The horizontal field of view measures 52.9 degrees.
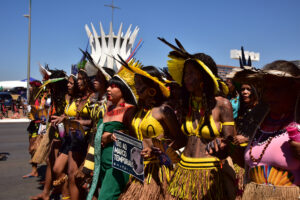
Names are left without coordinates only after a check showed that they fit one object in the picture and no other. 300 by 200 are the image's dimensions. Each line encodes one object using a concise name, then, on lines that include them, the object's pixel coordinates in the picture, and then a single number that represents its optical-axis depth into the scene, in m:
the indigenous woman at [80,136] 4.54
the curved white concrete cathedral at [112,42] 40.84
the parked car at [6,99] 26.10
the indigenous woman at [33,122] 7.14
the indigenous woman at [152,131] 3.22
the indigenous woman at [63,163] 4.82
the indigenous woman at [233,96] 5.49
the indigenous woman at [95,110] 3.92
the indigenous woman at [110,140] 3.52
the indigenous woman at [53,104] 5.95
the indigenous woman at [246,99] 4.63
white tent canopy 46.28
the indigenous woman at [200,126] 2.84
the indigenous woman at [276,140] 1.98
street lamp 22.41
